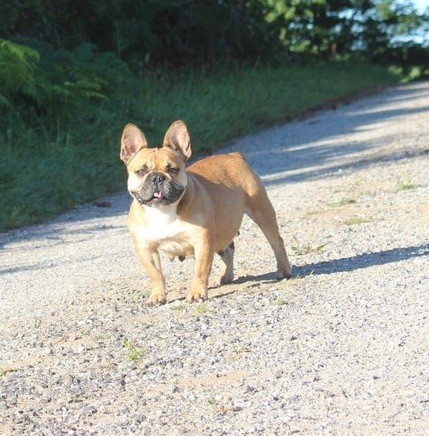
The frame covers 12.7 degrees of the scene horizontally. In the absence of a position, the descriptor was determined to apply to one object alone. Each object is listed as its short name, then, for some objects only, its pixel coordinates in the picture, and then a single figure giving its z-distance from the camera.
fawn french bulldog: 11.43
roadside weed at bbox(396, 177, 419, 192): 19.12
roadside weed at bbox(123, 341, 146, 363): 9.55
